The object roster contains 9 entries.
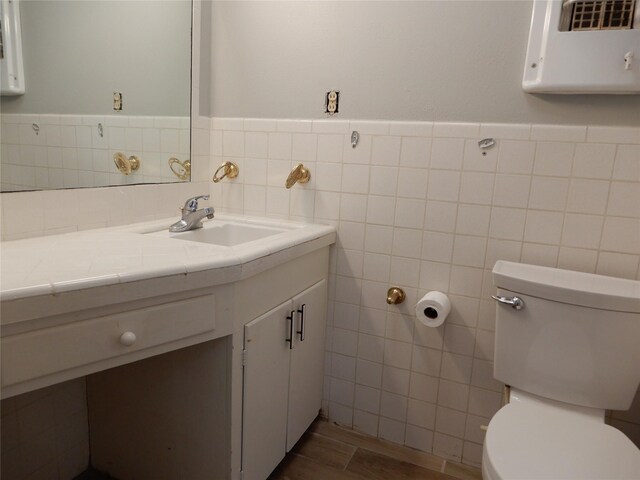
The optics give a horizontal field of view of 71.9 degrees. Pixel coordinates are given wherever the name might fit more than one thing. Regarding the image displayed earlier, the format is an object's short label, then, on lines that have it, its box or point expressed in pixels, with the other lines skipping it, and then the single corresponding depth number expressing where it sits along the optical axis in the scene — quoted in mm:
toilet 1071
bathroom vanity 877
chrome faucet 1556
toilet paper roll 1473
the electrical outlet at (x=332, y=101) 1659
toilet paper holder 1620
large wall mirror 1229
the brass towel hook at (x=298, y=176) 1706
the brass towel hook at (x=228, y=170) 1852
